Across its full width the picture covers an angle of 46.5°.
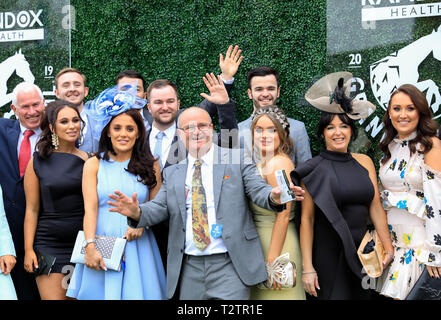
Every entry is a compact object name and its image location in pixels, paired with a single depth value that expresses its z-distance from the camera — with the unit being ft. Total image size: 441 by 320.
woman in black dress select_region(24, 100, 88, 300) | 12.82
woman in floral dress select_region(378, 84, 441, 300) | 11.91
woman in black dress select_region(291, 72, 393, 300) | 12.21
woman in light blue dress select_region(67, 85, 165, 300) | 11.99
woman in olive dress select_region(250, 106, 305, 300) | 11.91
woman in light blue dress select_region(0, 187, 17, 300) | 11.96
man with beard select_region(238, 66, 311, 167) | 14.42
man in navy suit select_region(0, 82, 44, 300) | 14.19
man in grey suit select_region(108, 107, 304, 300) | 11.45
